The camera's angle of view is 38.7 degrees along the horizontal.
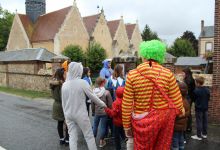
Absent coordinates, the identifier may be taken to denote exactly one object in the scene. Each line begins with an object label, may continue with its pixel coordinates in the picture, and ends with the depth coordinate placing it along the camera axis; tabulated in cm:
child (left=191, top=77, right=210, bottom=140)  784
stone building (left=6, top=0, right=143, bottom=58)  4419
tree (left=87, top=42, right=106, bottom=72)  3786
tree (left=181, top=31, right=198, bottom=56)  8361
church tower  4944
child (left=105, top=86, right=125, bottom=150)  585
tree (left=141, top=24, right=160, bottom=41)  7906
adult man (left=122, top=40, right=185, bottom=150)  381
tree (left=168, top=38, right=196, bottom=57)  7075
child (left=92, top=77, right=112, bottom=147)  691
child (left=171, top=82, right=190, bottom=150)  540
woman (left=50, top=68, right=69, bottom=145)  708
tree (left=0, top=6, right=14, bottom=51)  6312
